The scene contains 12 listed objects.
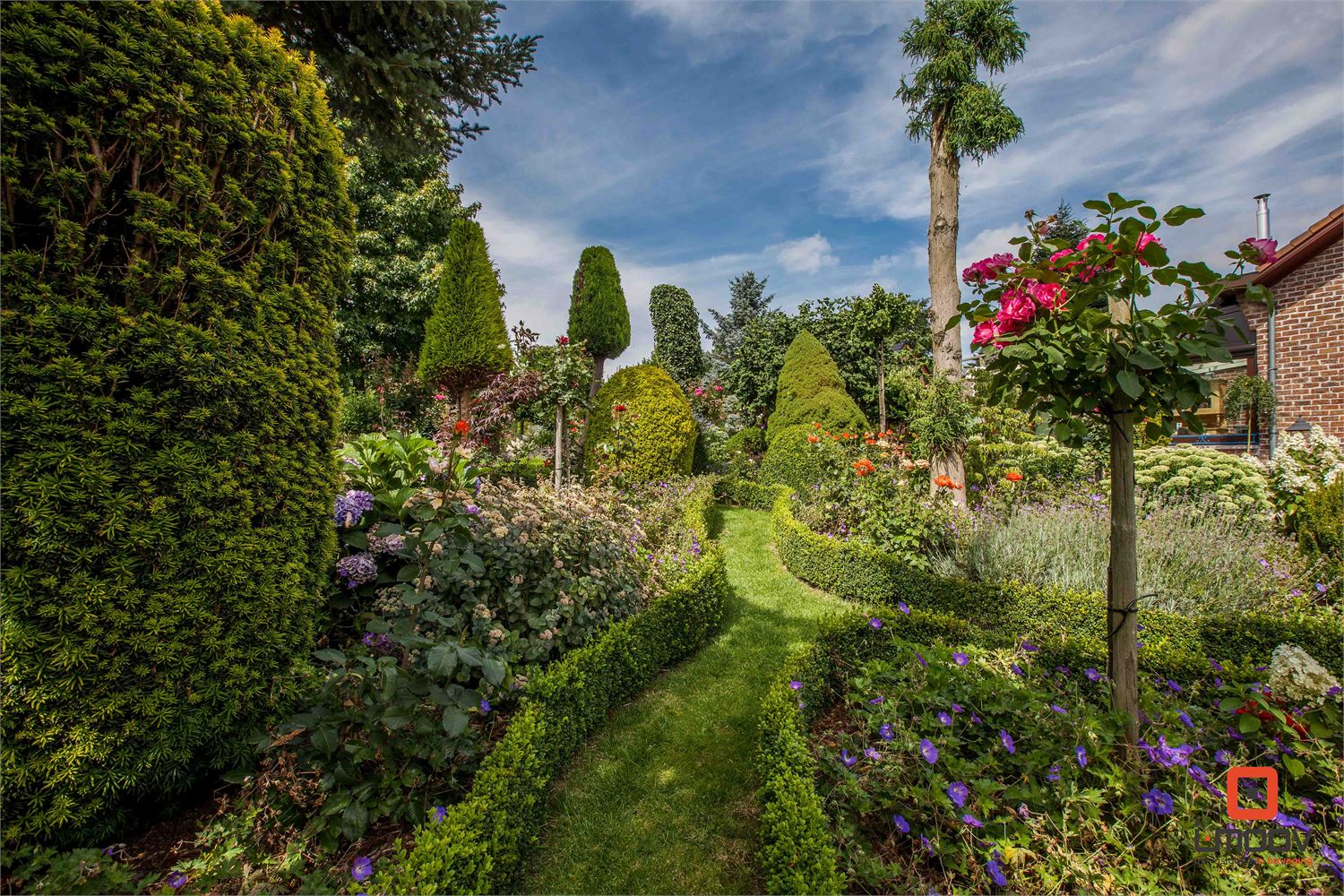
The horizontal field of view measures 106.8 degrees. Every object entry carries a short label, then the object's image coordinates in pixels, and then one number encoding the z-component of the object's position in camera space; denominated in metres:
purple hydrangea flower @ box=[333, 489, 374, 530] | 3.01
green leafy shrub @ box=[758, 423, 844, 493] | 8.44
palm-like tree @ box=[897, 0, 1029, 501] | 6.74
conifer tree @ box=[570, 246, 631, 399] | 10.34
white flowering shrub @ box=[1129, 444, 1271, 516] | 6.18
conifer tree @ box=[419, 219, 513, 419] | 9.91
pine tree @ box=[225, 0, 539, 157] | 3.96
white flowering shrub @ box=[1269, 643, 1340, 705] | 1.86
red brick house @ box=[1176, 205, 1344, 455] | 8.98
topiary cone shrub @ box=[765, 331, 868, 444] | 11.55
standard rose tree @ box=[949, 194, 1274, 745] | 1.78
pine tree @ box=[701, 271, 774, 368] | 24.83
